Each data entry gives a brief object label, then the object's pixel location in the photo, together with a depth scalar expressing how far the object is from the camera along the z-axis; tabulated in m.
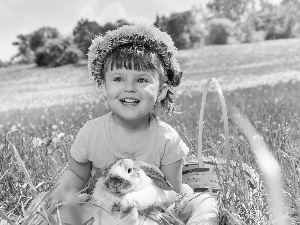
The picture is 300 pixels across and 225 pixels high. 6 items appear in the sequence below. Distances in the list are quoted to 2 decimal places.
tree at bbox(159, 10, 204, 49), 32.59
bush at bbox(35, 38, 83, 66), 31.30
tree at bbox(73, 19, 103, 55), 29.61
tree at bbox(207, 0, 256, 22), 54.16
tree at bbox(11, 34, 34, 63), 46.37
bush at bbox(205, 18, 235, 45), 36.53
